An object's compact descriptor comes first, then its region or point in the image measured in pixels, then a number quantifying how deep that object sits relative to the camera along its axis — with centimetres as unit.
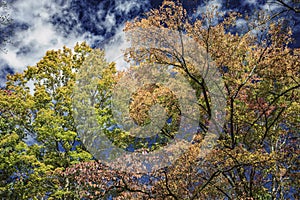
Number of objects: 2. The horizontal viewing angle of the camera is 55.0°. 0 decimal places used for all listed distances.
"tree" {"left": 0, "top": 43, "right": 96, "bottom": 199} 1242
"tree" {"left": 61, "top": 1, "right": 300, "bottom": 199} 816
